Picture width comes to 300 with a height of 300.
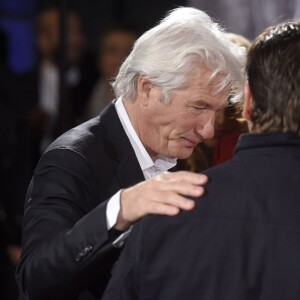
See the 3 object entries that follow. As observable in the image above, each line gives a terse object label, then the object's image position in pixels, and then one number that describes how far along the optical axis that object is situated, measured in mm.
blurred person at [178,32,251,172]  6511
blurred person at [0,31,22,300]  8852
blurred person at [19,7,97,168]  9477
